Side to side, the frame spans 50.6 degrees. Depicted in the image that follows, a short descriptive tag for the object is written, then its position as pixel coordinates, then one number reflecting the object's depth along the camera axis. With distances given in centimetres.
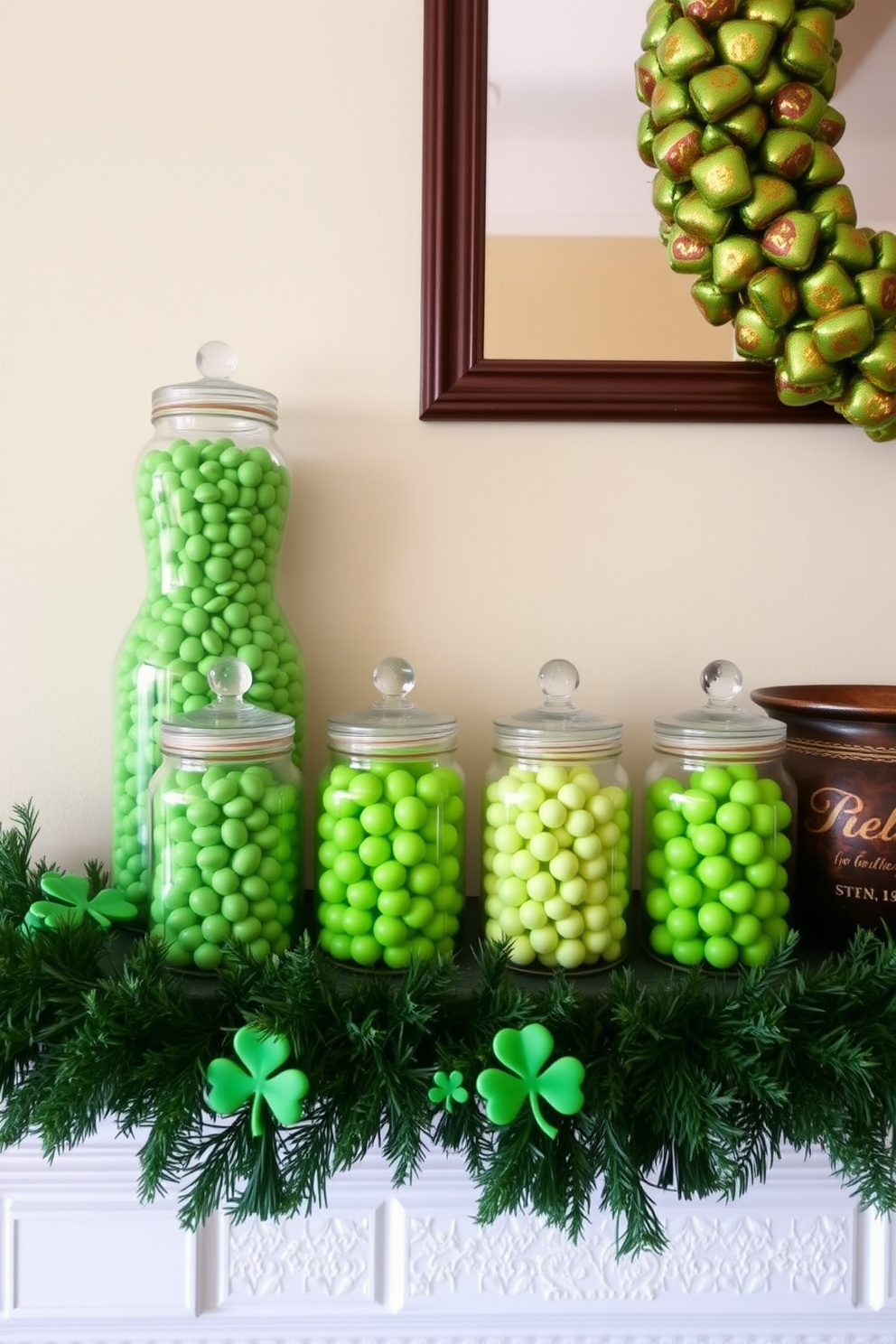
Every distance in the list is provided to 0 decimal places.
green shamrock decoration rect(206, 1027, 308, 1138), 56
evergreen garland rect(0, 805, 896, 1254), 58
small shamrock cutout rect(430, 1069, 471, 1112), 57
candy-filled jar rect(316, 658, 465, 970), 66
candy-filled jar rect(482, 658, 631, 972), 66
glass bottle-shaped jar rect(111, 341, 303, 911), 74
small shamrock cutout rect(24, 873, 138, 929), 67
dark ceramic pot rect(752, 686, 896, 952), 70
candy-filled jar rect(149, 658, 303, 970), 65
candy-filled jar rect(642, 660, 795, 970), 66
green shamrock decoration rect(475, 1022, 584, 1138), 55
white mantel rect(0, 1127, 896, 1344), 73
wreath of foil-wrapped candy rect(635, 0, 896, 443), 75
